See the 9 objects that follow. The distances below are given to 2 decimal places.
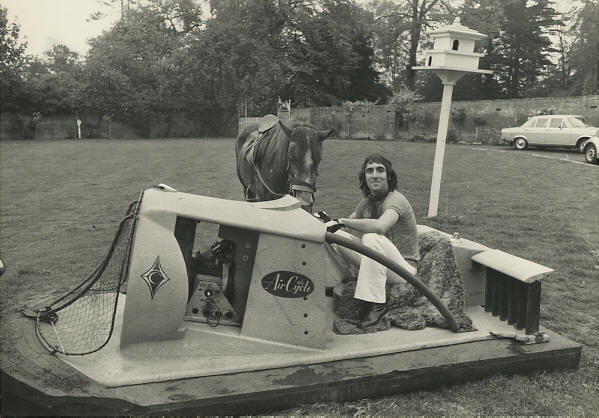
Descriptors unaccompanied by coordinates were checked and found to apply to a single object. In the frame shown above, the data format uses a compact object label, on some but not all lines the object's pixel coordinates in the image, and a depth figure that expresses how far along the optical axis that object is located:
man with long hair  4.02
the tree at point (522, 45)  31.27
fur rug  4.16
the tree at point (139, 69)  31.09
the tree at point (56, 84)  30.47
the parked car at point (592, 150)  16.51
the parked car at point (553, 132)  19.55
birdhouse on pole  8.41
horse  5.25
